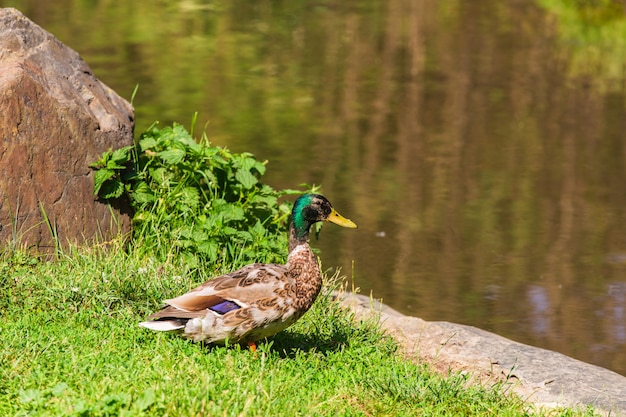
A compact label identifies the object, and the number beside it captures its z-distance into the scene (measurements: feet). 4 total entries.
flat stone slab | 40.93
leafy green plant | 47.32
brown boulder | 45.03
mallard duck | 36.60
